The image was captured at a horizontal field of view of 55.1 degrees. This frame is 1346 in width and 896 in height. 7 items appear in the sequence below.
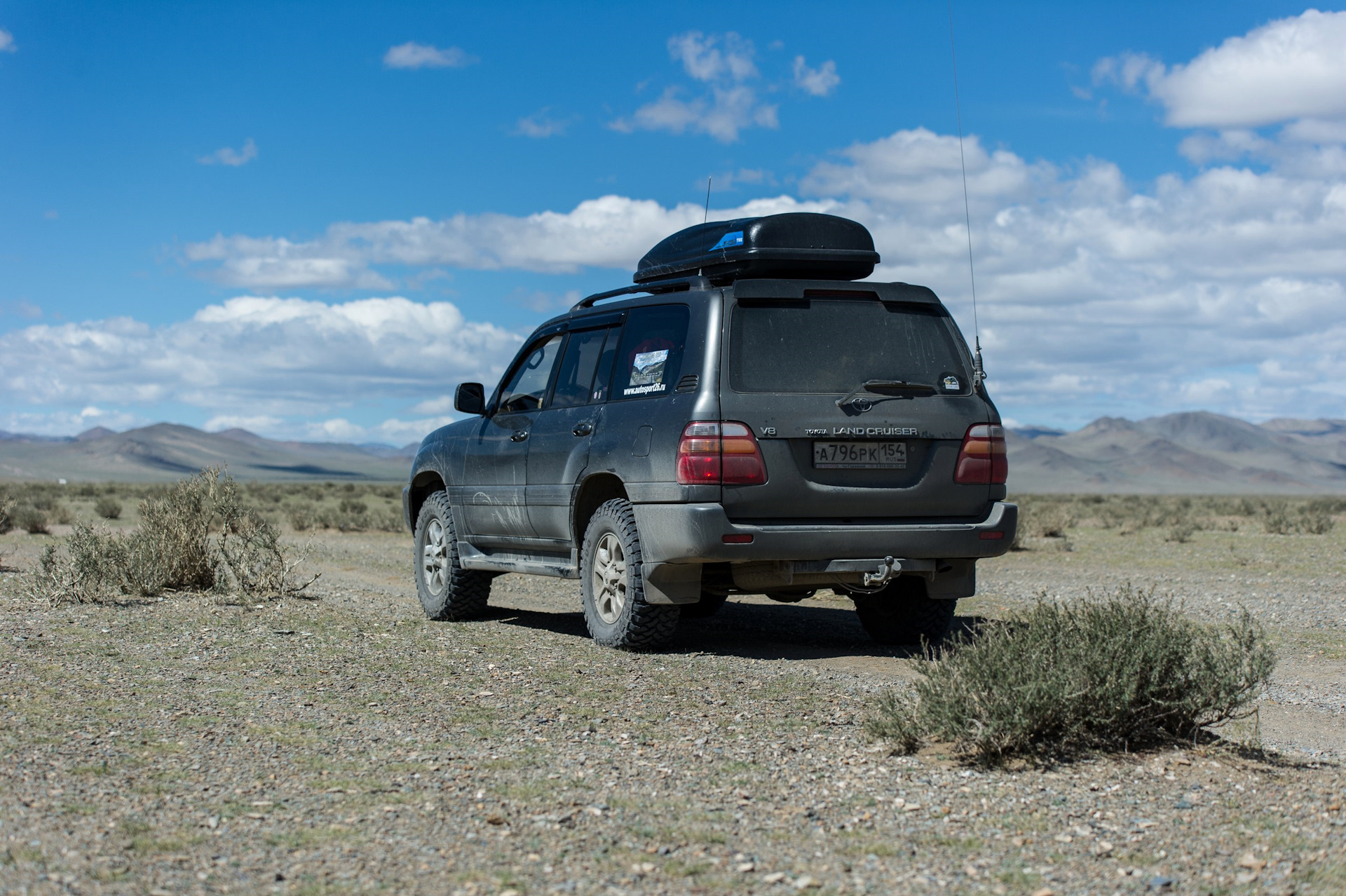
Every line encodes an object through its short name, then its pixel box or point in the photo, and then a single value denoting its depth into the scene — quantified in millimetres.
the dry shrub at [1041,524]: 21234
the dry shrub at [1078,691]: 5008
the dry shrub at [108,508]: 28656
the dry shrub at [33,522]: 22359
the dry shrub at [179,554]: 10172
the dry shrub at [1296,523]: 24578
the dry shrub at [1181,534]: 21359
